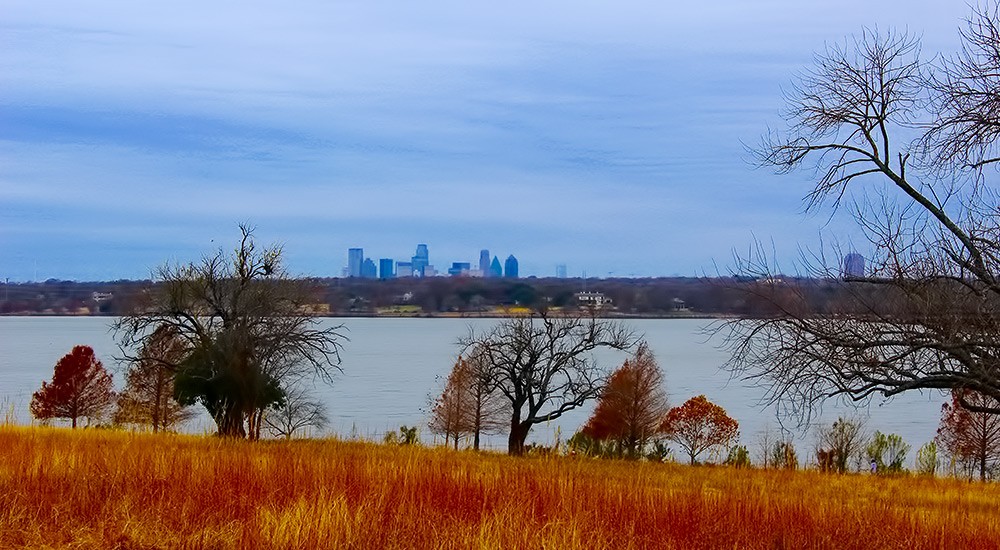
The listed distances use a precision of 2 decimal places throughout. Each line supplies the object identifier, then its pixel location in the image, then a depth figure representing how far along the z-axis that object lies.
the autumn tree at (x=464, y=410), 55.94
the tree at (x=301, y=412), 42.34
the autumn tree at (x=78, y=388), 56.59
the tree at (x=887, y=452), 28.85
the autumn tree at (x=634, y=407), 53.38
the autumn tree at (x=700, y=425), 51.34
